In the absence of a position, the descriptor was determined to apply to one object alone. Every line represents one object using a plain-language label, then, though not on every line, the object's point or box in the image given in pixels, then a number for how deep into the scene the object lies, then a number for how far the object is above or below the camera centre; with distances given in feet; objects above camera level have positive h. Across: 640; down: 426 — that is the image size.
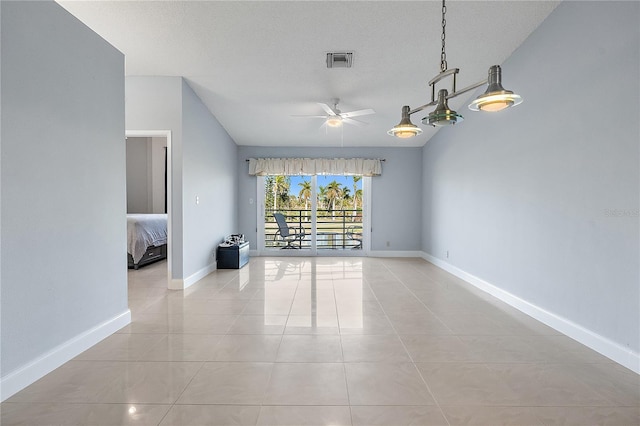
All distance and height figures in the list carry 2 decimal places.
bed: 16.35 -1.72
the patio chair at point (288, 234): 22.06 -1.96
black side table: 17.08 -2.75
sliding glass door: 22.35 -0.58
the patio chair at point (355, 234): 22.62 -2.01
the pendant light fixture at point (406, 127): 7.31 +1.81
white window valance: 21.57 +2.69
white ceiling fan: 13.97 +4.09
